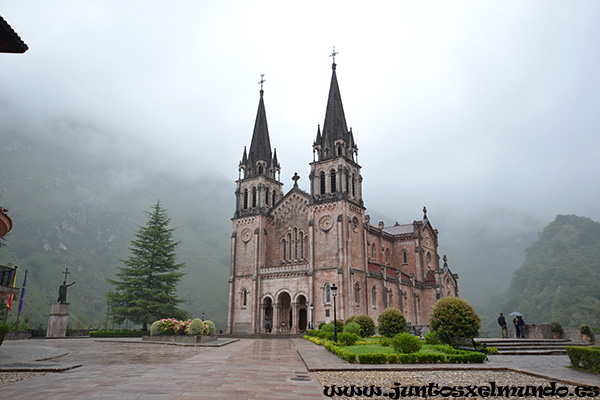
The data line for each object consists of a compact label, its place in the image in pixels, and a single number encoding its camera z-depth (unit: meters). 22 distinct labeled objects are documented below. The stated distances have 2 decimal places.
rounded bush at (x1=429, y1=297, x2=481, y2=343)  19.31
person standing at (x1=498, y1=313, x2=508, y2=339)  33.02
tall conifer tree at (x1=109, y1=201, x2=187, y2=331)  47.22
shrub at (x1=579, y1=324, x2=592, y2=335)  28.12
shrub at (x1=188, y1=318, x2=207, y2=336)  30.05
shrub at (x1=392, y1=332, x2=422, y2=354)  16.19
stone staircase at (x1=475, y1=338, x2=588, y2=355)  20.99
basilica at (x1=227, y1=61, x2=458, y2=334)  45.03
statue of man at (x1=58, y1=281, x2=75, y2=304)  40.84
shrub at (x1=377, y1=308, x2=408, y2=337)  26.92
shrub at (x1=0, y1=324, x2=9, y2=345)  15.30
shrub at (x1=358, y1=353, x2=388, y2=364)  15.02
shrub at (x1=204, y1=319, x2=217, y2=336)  32.09
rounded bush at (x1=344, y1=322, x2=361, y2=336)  28.21
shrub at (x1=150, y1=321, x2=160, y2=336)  31.89
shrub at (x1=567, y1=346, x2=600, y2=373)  12.44
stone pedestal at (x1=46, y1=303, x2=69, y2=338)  39.31
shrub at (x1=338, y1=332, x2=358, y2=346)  21.70
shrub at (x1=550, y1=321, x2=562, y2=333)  30.19
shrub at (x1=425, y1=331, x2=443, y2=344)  21.95
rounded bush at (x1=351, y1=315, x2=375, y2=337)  32.00
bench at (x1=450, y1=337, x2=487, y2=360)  18.26
